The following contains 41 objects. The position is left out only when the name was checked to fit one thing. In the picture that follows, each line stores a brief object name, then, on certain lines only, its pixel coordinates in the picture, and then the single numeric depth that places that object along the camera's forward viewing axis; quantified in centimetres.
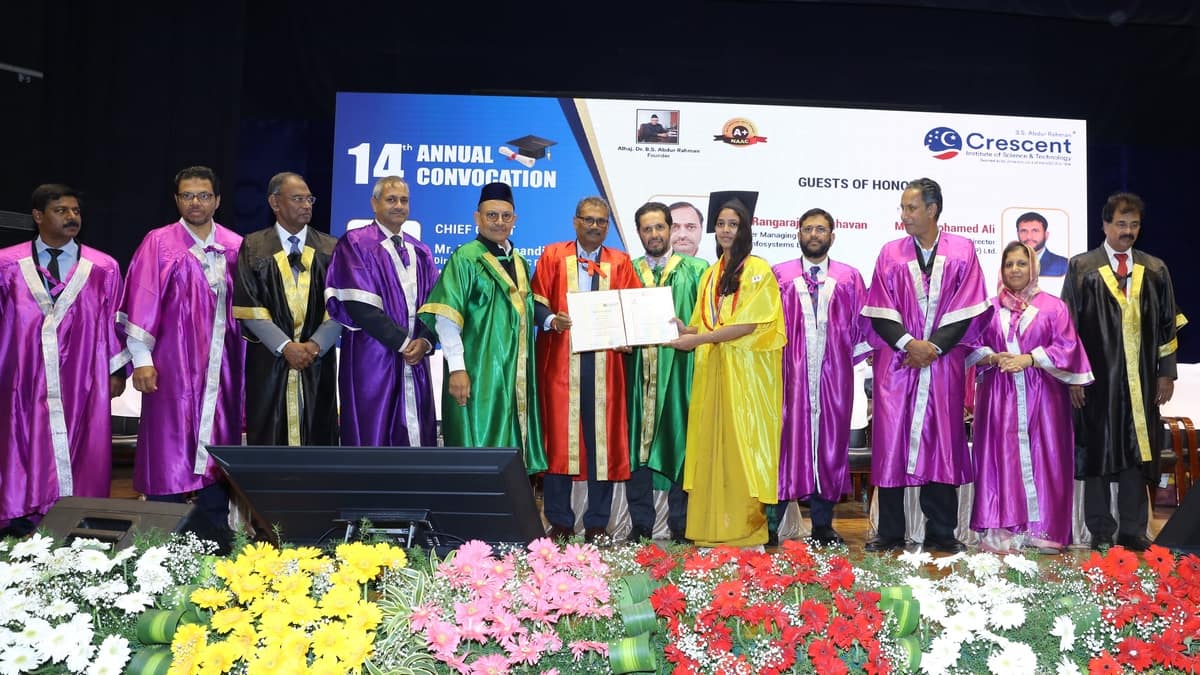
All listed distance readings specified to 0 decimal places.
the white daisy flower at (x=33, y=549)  210
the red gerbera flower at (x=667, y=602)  191
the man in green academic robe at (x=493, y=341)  519
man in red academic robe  548
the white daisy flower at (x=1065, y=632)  186
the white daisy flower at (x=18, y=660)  171
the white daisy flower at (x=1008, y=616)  183
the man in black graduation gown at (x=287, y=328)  500
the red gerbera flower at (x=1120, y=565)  204
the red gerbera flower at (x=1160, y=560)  204
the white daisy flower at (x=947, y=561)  212
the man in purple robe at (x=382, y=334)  499
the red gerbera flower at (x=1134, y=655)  179
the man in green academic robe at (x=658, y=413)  564
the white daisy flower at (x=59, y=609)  185
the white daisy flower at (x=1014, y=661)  176
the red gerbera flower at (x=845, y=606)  185
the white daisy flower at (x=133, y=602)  184
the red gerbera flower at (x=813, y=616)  183
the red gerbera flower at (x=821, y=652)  175
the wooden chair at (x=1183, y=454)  711
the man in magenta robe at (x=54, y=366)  495
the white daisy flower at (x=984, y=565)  207
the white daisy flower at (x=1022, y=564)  209
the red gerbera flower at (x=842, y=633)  178
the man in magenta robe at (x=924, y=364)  536
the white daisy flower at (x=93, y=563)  199
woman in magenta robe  547
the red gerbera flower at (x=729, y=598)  186
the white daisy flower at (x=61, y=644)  173
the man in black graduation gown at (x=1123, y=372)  568
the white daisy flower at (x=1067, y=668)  181
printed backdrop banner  752
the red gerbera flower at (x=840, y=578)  199
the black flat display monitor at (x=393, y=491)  224
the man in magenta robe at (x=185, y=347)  502
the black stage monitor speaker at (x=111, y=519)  271
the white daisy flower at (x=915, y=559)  219
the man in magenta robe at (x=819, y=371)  559
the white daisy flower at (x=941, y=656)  179
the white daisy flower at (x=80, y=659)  173
